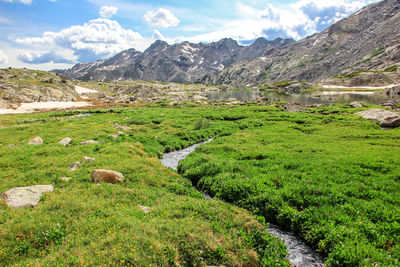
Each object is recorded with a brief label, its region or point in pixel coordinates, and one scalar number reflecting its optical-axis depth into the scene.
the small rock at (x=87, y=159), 20.28
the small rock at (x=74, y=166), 18.52
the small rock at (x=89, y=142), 27.53
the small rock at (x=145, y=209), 12.83
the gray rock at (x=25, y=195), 12.39
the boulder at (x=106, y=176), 16.42
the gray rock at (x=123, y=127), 38.61
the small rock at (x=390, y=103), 62.12
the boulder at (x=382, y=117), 32.69
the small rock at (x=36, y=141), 27.04
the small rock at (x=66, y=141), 27.05
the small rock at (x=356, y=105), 62.49
